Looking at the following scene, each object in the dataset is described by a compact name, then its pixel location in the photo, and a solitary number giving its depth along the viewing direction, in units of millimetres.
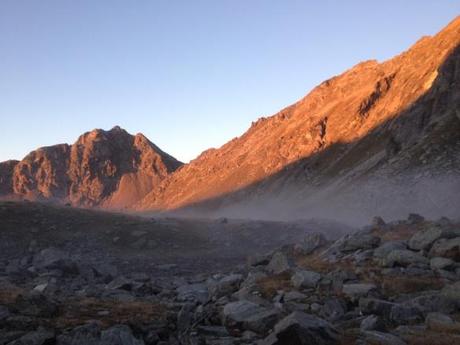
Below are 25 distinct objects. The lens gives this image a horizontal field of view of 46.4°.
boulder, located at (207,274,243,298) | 21500
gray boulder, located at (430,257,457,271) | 21391
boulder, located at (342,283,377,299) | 17873
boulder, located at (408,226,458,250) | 23859
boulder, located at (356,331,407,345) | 12609
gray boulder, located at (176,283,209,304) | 20947
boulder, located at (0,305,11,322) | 12970
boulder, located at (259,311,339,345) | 12031
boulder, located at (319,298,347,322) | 16062
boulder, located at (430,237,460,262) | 22188
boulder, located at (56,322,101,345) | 11922
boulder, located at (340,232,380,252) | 27344
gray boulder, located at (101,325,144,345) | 12023
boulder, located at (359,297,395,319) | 15820
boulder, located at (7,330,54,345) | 11703
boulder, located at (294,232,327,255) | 34656
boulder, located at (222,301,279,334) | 13977
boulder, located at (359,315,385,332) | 14016
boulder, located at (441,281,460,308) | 16594
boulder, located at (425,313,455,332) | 14043
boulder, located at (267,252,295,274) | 24969
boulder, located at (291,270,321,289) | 20188
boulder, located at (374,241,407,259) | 24431
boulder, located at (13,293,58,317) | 13750
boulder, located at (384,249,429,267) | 22422
